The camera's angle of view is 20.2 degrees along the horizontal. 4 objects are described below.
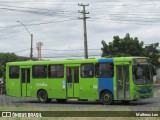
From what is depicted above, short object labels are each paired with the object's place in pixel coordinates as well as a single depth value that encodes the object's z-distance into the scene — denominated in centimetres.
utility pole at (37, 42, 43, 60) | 6746
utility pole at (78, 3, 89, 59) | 4475
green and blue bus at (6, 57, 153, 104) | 2417
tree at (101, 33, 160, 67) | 6469
